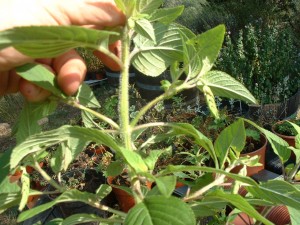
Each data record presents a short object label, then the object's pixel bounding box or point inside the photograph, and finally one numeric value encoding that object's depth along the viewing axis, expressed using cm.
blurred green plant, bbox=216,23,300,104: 99
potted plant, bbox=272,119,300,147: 57
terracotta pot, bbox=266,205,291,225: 35
